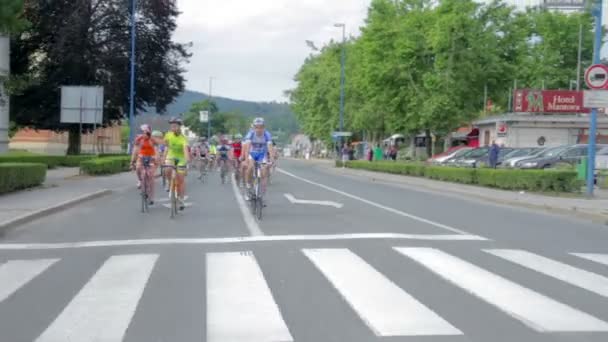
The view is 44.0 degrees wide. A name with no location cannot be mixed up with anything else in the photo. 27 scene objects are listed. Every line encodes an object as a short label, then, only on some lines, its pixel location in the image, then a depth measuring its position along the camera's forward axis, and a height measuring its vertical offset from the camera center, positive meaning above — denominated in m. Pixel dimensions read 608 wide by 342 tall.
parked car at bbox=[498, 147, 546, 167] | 35.93 -0.17
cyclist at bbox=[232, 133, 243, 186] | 24.17 -0.34
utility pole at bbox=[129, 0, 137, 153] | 40.88 +2.82
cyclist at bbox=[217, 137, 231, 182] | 28.20 -0.45
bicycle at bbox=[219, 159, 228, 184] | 28.64 -1.00
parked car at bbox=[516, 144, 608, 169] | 33.56 -0.20
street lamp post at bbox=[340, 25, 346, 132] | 59.34 +4.36
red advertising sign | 53.34 +3.70
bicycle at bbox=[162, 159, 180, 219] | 14.67 -0.97
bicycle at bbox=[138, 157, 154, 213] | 16.20 -1.01
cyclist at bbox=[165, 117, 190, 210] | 14.80 -0.27
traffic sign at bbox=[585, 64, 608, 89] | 19.38 +2.01
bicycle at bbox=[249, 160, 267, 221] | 14.46 -0.98
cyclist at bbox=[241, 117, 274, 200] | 14.95 -0.08
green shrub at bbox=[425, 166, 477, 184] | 28.83 -1.03
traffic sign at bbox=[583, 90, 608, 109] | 19.59 +1.47
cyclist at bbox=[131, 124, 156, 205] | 16.33 -0.37
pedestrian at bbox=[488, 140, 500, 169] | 31.84 -0.17
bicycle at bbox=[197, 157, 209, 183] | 30.28 -1.09
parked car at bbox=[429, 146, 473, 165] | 42.88 -0.37
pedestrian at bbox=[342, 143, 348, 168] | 57.19 -0.83
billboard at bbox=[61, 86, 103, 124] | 30.56 +1.30
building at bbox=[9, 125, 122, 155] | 65.44 -0.70
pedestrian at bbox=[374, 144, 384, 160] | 53.47 -0.54
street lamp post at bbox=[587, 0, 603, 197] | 20.33 +1.15
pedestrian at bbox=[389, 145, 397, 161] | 58.39 -0.47
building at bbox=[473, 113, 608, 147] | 53.34 +1.64
